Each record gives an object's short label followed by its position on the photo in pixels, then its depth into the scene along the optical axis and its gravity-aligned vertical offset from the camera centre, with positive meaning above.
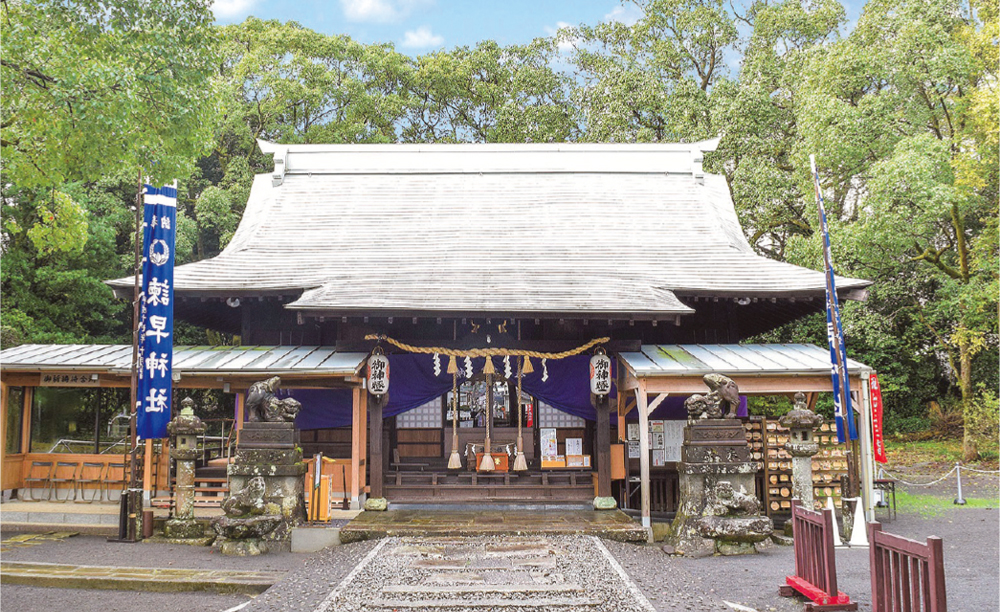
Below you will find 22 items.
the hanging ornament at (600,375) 11.42 +0.38
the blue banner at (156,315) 9.27 +1.19
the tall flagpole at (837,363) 9.56 +0.48
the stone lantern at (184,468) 9.91 -1.03
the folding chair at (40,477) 11.88 -1.35
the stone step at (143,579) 7.72 -2.05
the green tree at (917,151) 16.36 +6.25
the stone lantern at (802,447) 9.89 -0.72
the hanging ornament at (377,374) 11.35 +0.41
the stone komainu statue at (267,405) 9.70 -0.08
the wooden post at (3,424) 11.39 -0.39
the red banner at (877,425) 13.04 -0.54
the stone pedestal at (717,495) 8.84 -1.29
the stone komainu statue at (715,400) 9.45 -0.04
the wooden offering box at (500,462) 12.08 -1.12
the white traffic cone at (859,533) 9.18 -1.83
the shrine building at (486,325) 11.16 +1.33
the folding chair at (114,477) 11.82 -1.33
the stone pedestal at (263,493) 9.13 -1.30
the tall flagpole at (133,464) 9.74 -0.91
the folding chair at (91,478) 11.84 -1.36
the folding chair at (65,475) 11.84 -1.31
